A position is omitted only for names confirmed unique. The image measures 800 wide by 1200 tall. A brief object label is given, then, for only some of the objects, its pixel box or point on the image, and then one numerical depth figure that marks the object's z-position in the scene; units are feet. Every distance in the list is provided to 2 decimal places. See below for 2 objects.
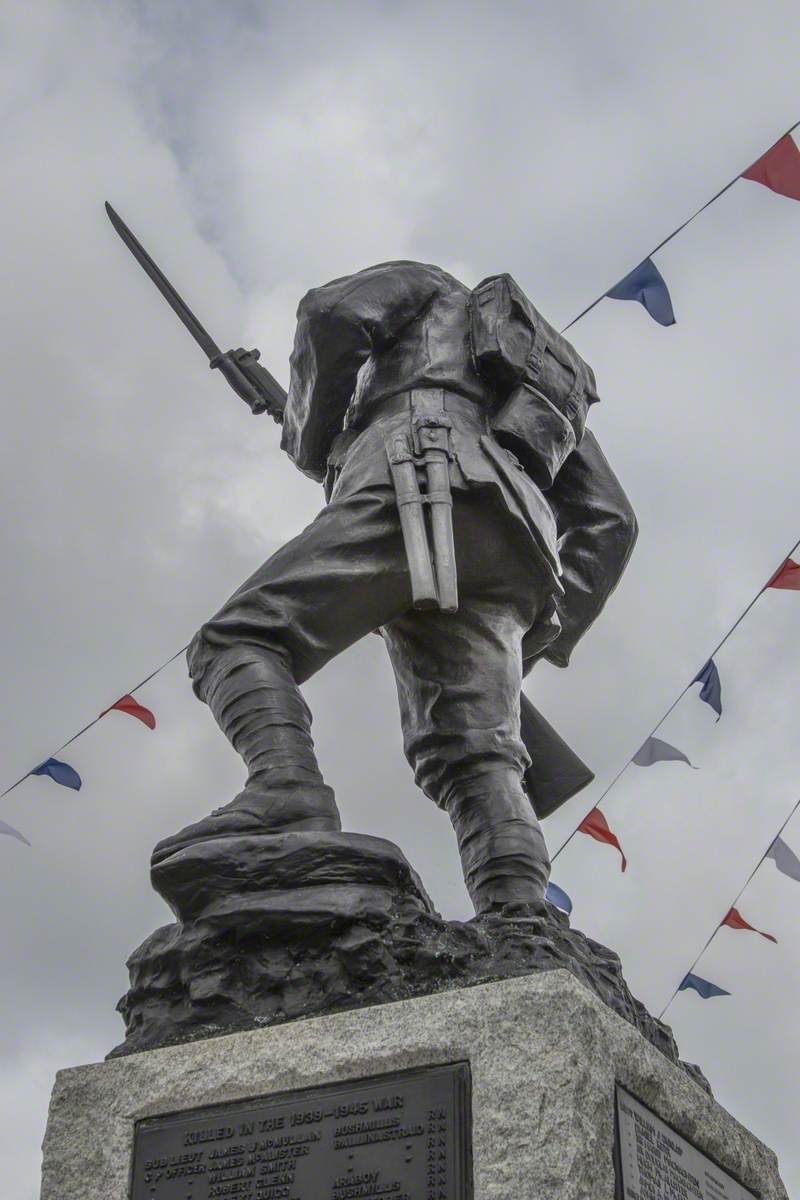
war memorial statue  11.48
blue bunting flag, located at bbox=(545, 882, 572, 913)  24.26
